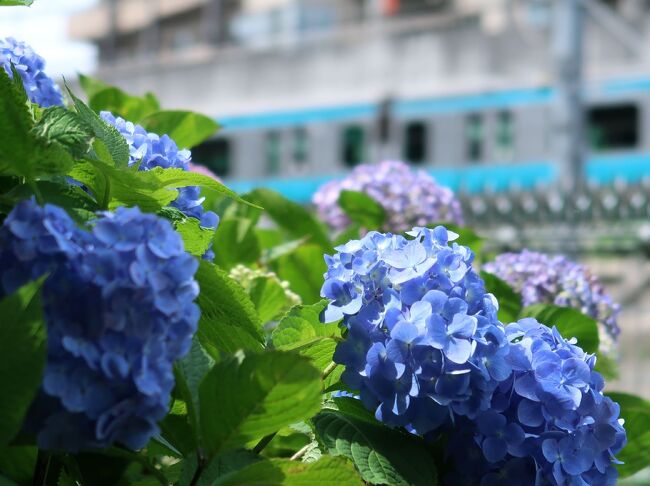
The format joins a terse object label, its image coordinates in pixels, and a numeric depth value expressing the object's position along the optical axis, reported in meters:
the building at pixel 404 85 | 14.14
